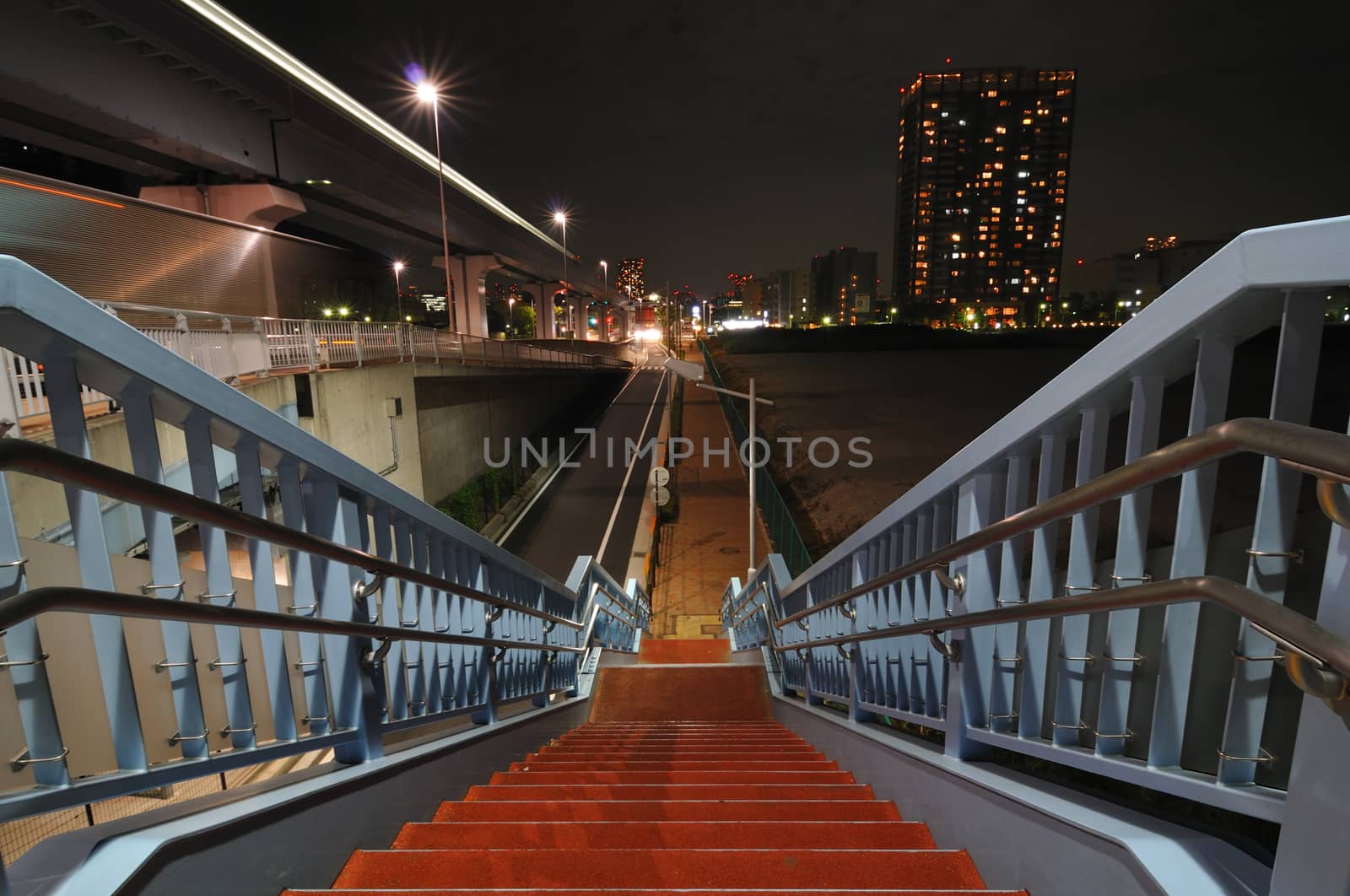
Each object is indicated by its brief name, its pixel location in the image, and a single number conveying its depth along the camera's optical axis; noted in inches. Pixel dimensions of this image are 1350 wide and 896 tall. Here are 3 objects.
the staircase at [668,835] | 75.7
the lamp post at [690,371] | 641.0
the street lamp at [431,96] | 810.2
